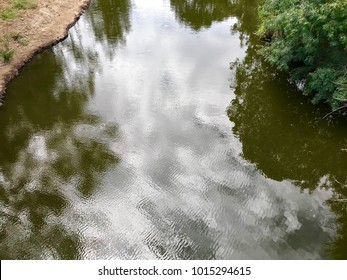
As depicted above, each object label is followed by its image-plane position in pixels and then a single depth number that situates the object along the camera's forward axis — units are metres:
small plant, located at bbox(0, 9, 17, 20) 18.70
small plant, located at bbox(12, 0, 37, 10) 19.98
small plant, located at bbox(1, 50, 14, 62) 15.57
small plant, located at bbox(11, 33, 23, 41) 17.23
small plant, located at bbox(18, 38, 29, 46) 17.08
